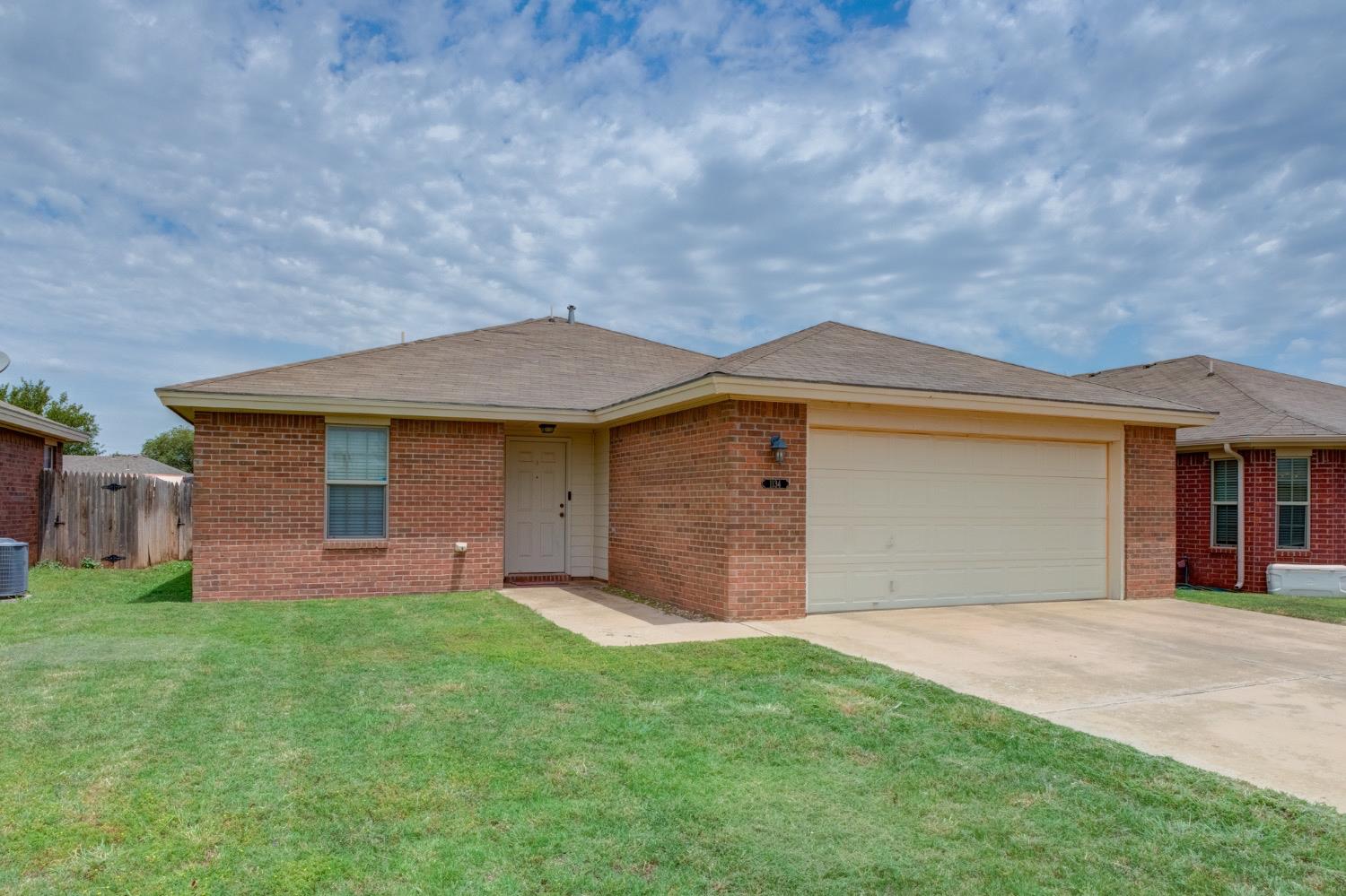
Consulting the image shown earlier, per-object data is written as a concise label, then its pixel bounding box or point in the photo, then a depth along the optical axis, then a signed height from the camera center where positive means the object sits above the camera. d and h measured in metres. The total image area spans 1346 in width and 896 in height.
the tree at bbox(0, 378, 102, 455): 42.42 +3.42
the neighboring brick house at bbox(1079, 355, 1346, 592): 13.02 -0.10
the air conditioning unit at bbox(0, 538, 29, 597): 10.15 -1.29
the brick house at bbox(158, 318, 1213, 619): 8.70 -0.04
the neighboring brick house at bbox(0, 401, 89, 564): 13.75 -0.04
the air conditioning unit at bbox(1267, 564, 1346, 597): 12.34 -1.50
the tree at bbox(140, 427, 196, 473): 69.38 +1.75
